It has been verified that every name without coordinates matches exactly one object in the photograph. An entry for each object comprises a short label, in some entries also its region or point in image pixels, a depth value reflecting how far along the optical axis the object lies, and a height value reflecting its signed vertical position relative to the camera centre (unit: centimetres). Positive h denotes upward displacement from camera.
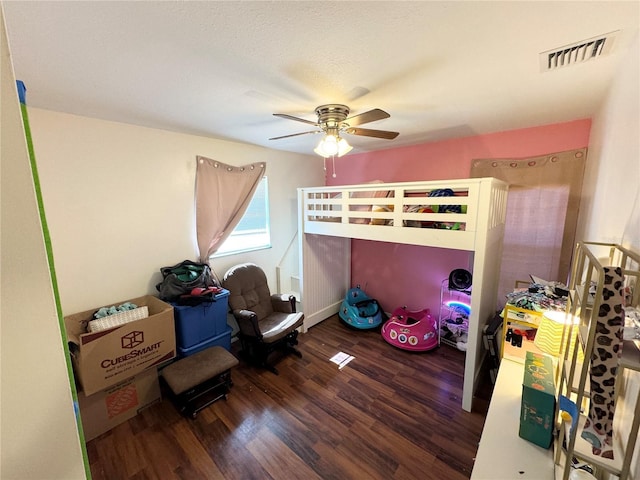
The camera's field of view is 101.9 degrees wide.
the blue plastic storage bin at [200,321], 233 -108
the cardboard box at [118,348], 176 -104
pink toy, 289 -145
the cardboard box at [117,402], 186 -150
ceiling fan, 173 +53
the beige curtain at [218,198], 273 +7
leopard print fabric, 62 -39
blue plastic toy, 337 -143
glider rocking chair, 259 -122
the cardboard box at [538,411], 109 -88
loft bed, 199 -18
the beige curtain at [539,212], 235 -10
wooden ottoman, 203 -137
